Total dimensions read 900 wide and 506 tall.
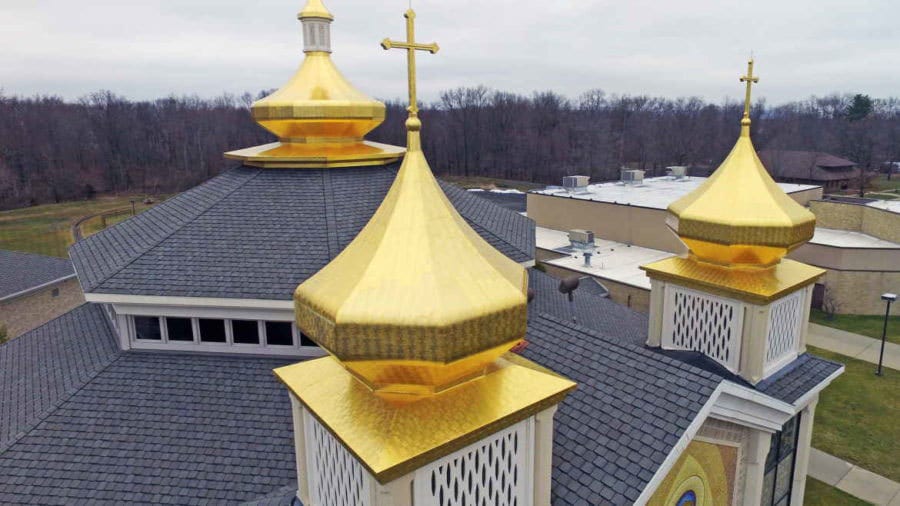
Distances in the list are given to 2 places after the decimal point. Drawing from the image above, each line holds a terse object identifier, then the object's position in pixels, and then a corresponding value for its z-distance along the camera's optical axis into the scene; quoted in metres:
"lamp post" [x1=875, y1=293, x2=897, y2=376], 20.72
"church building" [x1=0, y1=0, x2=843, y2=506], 5.48
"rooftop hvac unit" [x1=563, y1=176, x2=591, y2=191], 40.41
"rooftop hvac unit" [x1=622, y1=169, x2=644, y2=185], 41.94
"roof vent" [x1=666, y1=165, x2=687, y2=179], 45.44
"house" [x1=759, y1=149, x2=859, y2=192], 64.62
